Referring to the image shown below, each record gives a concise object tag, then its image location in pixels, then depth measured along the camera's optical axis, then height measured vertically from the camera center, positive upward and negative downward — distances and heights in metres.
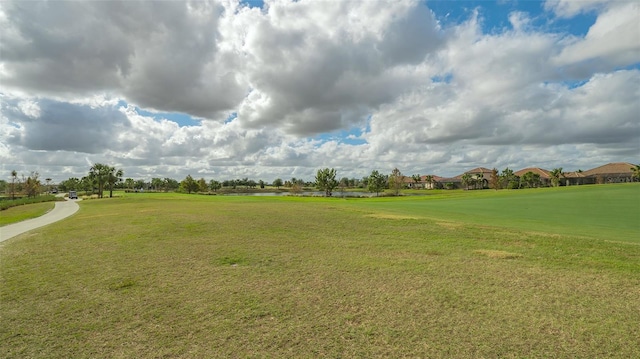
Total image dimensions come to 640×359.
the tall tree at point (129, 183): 158.70 +3.02
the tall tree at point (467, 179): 132.50 +2.72
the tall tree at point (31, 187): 79.81 +0.73
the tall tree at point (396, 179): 106.87 +2.70
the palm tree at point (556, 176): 112.57 +3.11
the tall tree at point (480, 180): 133.88 +2.30
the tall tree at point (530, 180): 110.25 +1.74
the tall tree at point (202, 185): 137.38 +1.36
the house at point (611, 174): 113.06 +3.84
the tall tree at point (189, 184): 132.25 +1.76
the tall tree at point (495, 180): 109.74 +1.84
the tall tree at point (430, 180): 157.49 +2.94
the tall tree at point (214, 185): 154.62 +1.45
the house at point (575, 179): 120.57 +2.06
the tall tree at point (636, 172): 98.19 +3.74
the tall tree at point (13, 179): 76.19 +3.05
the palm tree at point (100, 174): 80.94 +3.91
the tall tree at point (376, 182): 104.00 +1.45
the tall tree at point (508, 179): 107.50 +2.18
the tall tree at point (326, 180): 105.38 +2.29
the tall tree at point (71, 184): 143.75 +2.48
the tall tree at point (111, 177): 82.86 +3.19
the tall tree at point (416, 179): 164.52 +3.63
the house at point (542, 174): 122.46 +4.80
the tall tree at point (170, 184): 172.91 +2.42
